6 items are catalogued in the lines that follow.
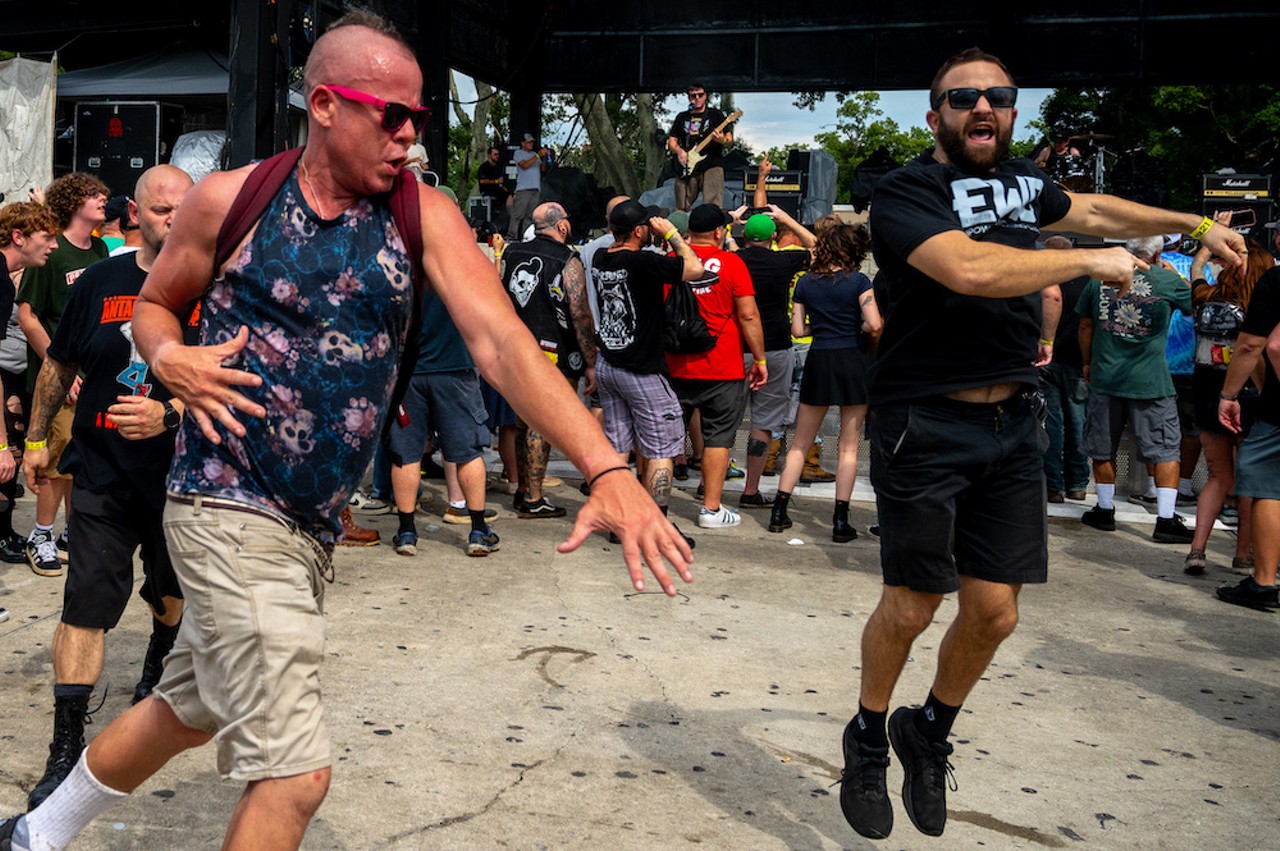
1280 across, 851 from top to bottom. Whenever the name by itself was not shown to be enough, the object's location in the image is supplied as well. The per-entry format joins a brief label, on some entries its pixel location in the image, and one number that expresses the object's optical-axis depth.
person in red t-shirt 8.57
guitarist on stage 16.48
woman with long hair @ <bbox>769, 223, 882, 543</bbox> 8.61
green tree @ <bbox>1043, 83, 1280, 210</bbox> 33.41
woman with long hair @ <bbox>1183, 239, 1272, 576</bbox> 7.84
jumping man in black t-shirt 3.66
